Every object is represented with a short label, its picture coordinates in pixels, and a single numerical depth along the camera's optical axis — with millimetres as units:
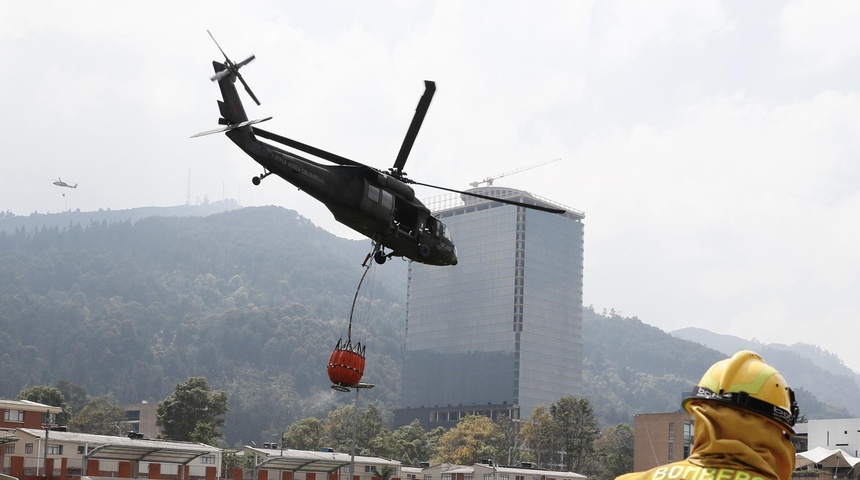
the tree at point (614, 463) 148625
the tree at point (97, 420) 174750
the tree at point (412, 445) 171388
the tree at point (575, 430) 145000
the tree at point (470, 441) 169750
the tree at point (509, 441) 168500
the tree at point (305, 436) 175375
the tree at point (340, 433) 185338
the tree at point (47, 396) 152875
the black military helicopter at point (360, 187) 33000
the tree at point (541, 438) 151125
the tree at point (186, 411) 138125
